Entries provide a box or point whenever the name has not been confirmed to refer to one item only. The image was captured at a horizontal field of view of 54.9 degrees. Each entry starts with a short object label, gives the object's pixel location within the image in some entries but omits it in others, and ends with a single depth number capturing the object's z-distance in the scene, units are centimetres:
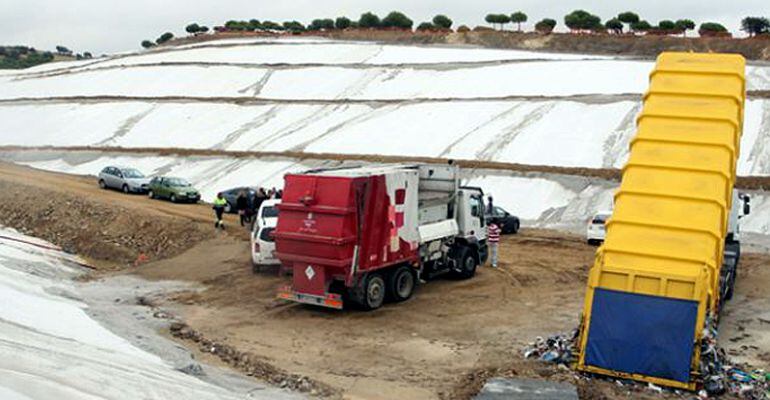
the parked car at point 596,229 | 2786
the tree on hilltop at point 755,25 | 7081
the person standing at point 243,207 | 2930
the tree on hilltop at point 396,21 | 8731
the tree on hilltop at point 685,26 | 6948
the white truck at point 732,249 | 1841
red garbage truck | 1705
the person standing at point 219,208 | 2805
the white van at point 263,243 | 2162
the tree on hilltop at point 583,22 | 7406
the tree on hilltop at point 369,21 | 8775
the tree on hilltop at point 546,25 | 7649
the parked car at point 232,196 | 3368
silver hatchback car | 3694
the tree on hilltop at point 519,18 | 8112
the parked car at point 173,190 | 3488
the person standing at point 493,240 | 2367
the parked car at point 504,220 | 3050
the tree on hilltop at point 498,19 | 8244
